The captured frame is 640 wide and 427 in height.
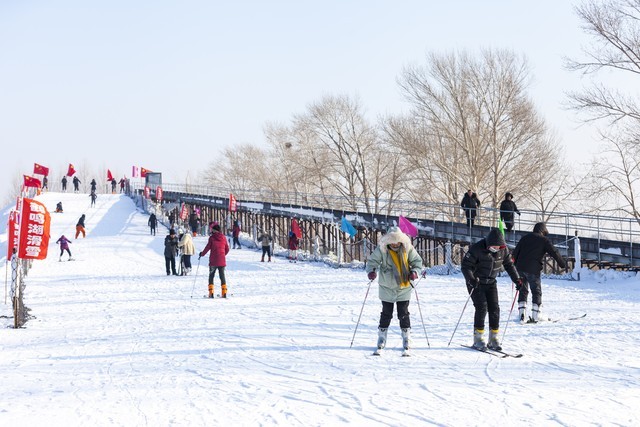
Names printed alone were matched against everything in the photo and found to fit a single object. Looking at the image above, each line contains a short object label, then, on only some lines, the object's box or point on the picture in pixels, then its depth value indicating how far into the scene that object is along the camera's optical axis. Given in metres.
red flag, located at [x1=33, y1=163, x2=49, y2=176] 54.44
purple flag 21.40
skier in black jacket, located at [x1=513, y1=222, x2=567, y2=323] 10.77
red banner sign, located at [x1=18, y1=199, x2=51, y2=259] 14.39
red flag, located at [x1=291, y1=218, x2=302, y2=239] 29.27
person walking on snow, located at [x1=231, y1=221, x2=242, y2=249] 34.78
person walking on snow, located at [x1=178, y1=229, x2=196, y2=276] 20.72
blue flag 25.66
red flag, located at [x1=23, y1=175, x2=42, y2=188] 47.29
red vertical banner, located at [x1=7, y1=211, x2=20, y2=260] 14.41
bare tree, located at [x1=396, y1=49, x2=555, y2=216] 37.34
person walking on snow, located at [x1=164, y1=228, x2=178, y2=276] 21.23
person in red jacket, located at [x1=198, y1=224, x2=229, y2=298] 14.91
